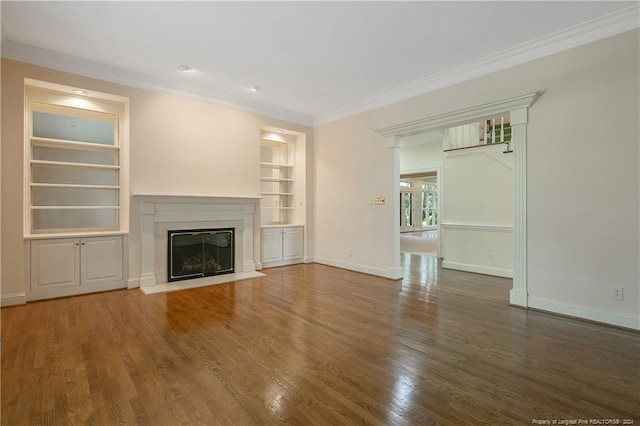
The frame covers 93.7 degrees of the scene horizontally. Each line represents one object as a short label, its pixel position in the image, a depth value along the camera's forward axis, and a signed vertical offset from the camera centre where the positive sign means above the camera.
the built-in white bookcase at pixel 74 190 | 4.00 +0.33
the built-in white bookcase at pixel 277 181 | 6.62 +0.69
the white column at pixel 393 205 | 5.18 +0.12
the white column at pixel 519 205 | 3.70 +0.08
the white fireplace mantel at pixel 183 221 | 4.59 -0.16
